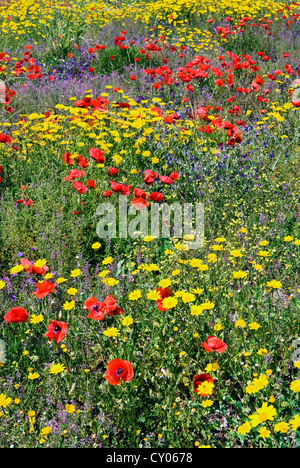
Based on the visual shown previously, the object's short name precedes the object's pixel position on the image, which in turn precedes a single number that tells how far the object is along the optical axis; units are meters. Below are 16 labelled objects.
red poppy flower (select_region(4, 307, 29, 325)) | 2.07
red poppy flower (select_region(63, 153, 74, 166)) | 3.27
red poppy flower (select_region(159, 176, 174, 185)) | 3.08
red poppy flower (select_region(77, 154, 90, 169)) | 3.19
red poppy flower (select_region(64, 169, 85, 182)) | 3.00
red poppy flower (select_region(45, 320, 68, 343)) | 2.02
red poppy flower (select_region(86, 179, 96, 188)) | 3.07
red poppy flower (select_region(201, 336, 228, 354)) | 1.92
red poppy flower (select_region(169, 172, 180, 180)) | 3.20
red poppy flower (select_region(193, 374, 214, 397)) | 1.91
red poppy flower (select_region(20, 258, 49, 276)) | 2.37
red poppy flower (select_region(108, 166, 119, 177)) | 3.23
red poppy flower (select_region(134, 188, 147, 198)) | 2.80
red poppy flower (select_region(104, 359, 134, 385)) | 1.74
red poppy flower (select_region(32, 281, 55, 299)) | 2.15
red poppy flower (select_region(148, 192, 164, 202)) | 3.03
